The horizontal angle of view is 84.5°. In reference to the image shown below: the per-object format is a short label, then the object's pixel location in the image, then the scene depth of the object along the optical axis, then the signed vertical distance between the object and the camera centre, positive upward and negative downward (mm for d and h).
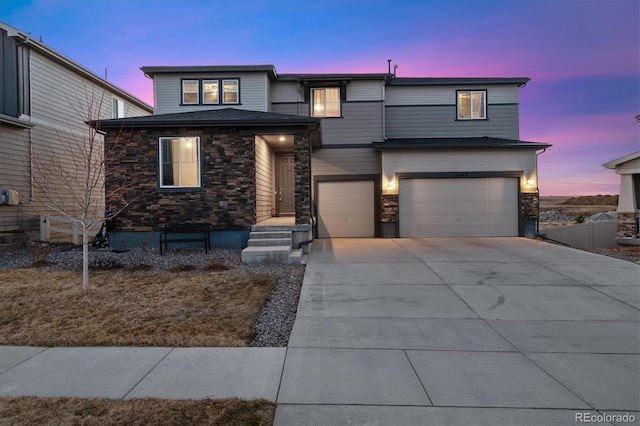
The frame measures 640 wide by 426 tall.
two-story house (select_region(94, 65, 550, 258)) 13406 +2373
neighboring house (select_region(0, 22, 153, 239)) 11398 +3529
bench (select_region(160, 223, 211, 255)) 10102 -575
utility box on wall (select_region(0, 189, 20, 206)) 11000 +526
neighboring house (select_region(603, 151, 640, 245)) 12258 +314
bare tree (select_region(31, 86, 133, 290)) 11898 +2061
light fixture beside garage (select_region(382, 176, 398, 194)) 13469 +958
